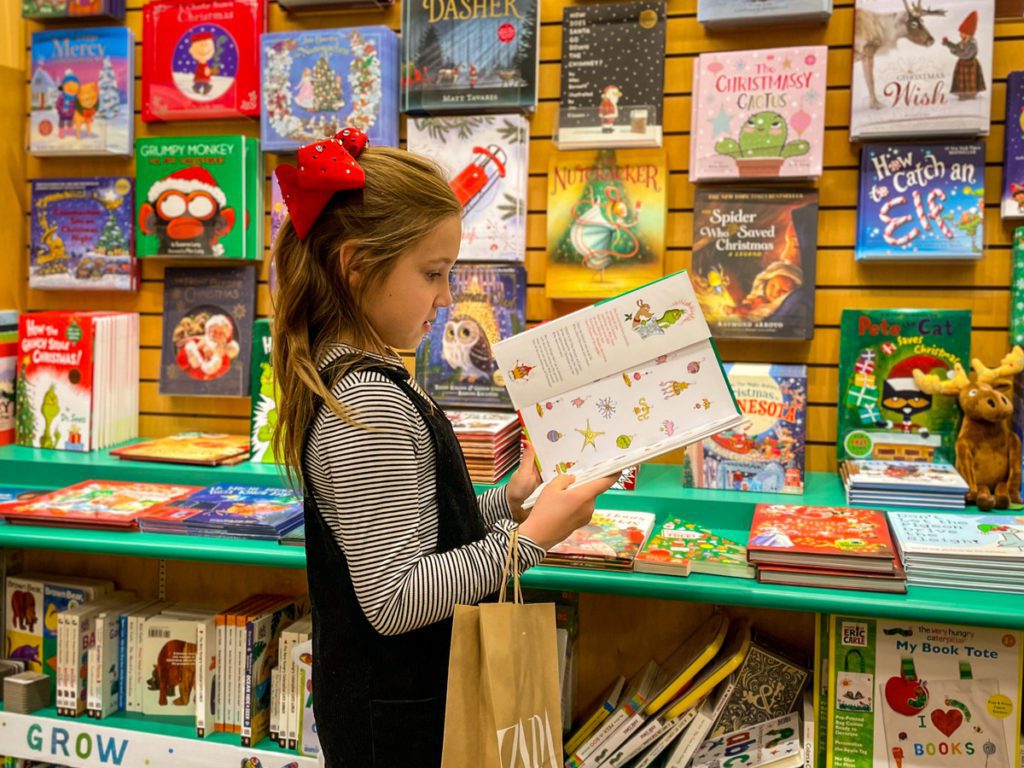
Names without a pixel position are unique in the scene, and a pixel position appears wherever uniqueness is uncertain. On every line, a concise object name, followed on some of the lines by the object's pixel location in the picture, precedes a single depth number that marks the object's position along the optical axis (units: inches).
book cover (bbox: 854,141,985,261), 89.4
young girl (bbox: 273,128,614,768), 52.5
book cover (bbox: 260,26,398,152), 103.0
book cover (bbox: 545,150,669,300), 97.5
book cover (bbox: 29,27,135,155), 112.6
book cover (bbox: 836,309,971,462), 91.2
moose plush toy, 84.4
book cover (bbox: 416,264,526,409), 102.8
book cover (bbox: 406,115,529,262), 101.3
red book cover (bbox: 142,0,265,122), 109.3
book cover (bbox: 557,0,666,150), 96.9
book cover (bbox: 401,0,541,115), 100.1
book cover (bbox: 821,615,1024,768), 74.9
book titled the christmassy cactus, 92.0
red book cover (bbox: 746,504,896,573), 71.4
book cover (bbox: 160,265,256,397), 111.7
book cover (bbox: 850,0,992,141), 87.5
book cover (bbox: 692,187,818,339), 94.0
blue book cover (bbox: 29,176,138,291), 114.3
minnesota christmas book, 90.5
